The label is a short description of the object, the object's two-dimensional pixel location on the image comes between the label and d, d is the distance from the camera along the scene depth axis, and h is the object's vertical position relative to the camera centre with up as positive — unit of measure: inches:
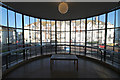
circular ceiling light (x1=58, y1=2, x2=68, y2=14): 97.5 +46.1
